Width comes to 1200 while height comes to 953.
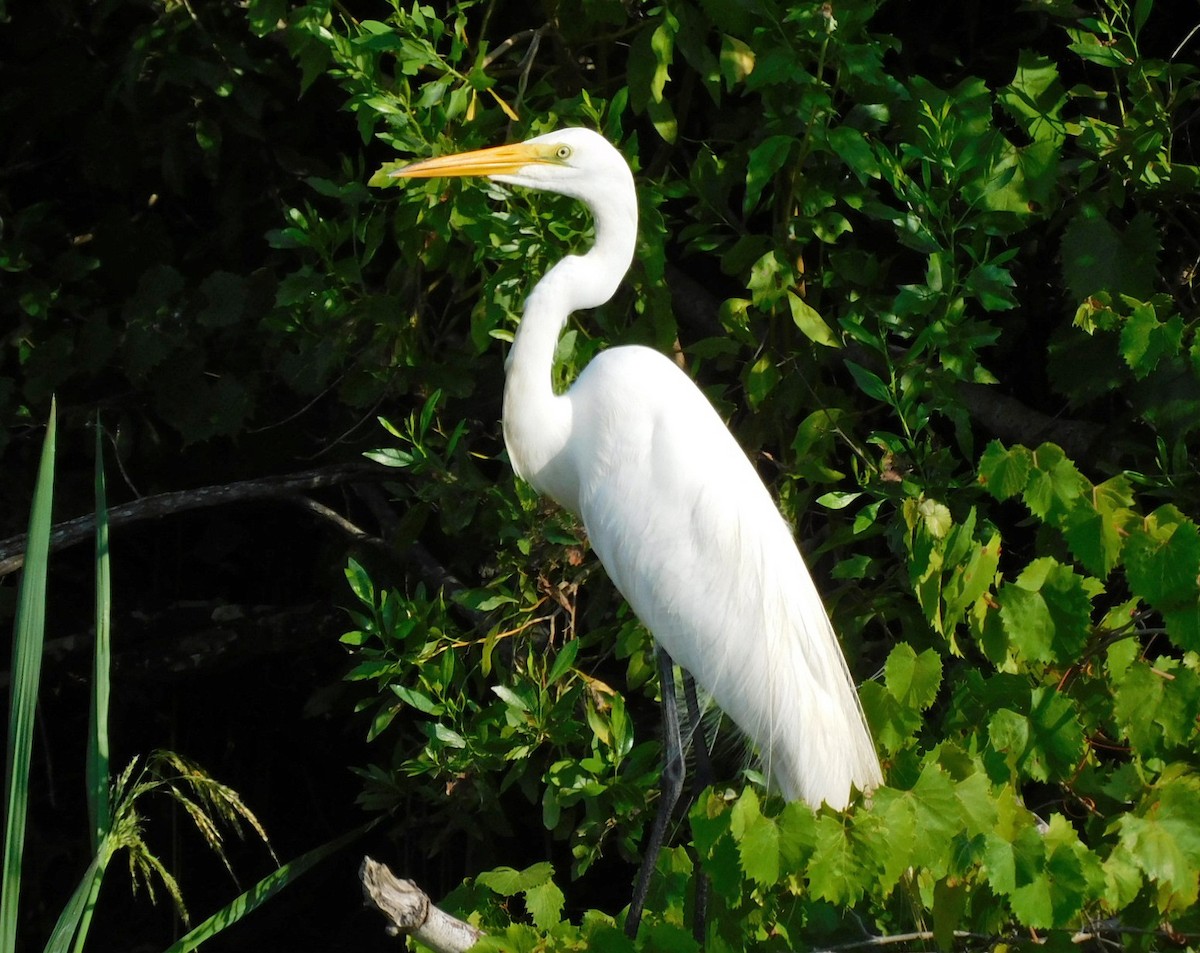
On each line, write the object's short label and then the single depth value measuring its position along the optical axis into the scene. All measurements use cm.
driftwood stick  1416
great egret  1448
